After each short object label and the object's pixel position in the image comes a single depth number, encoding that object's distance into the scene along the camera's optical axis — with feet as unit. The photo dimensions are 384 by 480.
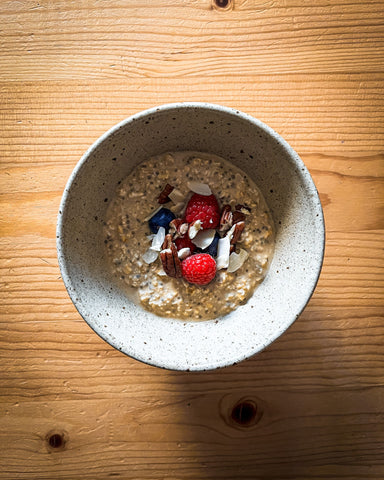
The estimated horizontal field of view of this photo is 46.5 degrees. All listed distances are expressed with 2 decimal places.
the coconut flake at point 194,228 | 0.95
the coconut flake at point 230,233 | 0.96
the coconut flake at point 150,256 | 0.98
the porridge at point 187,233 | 0.96
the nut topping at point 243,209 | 0.98
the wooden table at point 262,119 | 1.03
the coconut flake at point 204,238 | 0.97
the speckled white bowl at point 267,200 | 0.84
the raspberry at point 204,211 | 0.95
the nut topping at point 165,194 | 0.98
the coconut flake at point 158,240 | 0.97
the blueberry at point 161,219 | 0.97
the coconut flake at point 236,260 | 0.96
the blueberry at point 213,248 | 0.97
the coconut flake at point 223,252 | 0.95
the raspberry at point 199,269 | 0.92
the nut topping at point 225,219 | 0.97
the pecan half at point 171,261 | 0.94
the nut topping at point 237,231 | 0.96
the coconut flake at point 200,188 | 0.97
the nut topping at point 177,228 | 0.96
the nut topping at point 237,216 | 0.98
